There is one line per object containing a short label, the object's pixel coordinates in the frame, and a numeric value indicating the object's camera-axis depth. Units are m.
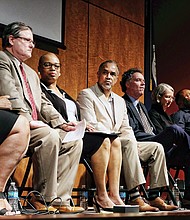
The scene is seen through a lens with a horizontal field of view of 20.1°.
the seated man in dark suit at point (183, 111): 5.08
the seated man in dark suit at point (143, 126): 4.51
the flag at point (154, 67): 6.14
